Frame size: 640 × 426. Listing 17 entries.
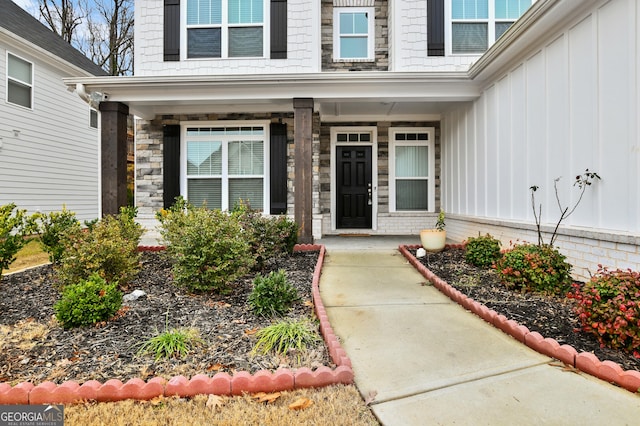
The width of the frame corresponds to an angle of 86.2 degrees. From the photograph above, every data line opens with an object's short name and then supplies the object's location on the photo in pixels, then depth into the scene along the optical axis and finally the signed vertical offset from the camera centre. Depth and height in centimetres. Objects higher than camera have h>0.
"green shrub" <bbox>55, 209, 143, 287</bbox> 354 -50
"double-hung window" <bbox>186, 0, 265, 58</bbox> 724 +386
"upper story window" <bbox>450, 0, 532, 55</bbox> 704 +389
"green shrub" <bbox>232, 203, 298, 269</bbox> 465 -36
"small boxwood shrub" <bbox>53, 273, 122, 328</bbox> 277 -78
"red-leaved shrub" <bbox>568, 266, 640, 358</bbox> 227 -70
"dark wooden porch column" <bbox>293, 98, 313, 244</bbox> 602 +74
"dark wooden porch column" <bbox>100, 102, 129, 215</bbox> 626 +94
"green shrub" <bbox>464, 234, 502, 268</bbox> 463 -59
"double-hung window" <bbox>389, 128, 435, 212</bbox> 804 +94
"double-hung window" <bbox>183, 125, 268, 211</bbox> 754 +97
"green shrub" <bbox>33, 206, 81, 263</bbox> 460 -33
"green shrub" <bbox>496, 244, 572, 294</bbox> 347 -64
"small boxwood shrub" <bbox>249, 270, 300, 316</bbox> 307 -80
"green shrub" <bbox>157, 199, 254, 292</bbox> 349 -48
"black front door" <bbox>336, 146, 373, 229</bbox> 812 +64
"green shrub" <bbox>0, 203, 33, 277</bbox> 366 -33
